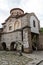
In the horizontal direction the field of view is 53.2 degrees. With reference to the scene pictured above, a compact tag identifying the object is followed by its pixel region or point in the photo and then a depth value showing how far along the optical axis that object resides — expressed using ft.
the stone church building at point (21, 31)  25.84
